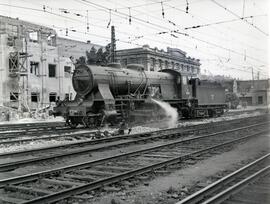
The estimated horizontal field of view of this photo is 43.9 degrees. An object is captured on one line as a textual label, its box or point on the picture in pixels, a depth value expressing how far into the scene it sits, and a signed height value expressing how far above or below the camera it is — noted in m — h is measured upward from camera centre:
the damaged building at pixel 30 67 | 31.41 +3.77
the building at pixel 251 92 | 61.47 +1.78
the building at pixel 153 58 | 52.36 +7.25
